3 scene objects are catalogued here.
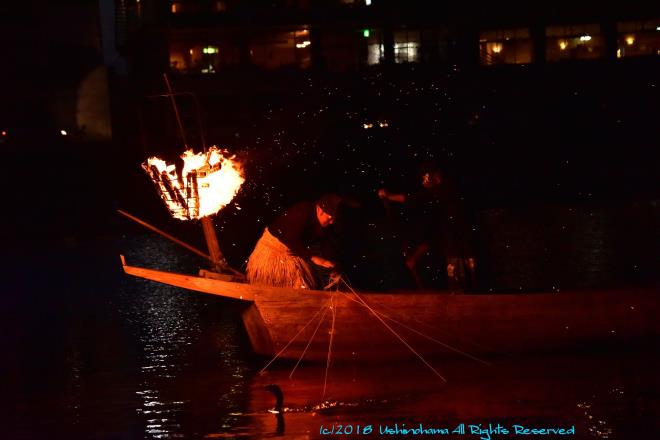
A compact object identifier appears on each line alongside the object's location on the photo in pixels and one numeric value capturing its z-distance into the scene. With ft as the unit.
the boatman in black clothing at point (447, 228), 63.26
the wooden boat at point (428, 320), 59.06
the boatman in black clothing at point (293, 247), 59.77
